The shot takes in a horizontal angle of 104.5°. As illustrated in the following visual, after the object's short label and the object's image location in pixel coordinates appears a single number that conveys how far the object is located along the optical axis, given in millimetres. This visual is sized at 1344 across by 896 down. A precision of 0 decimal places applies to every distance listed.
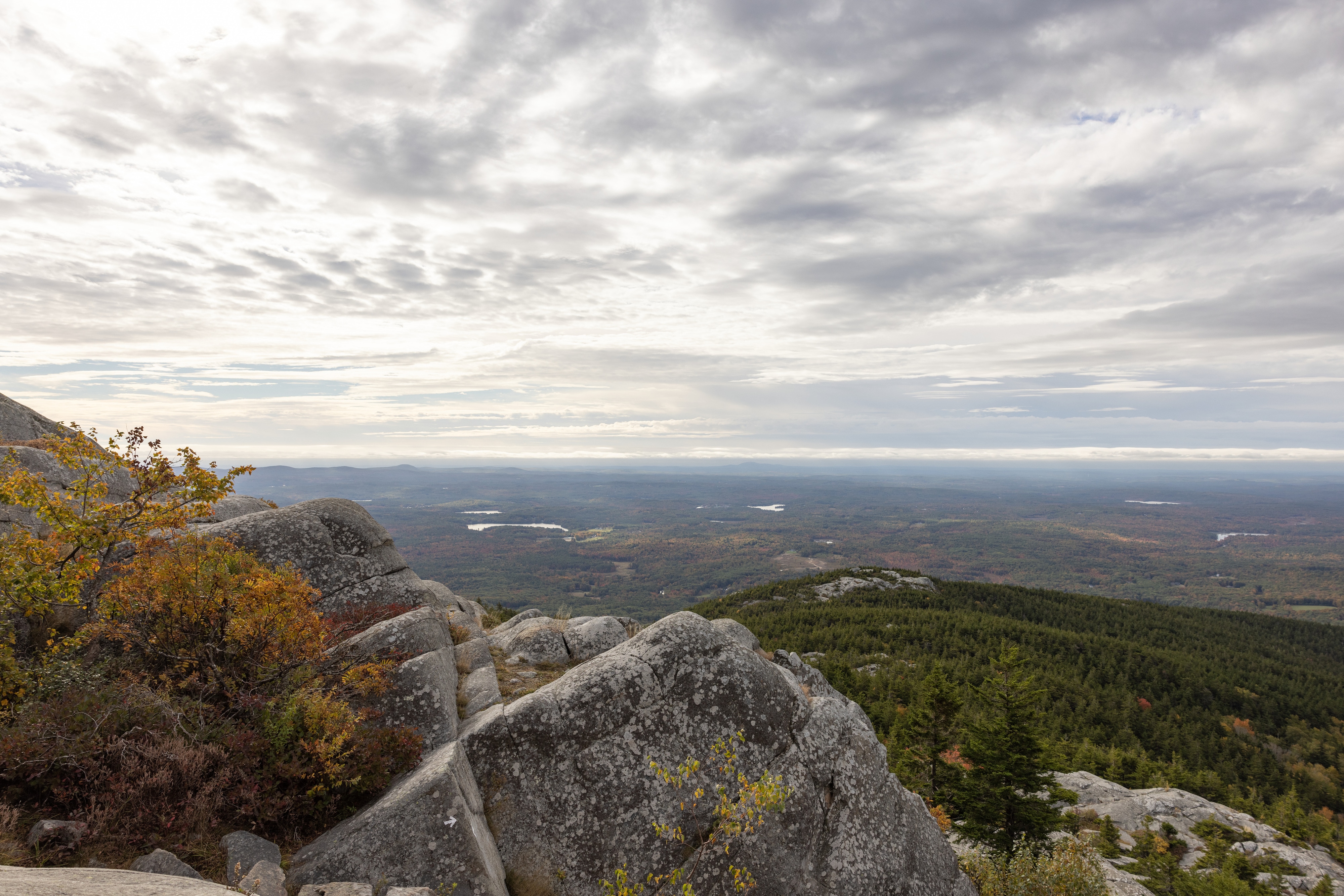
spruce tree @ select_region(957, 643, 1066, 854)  20719
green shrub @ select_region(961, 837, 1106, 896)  14867
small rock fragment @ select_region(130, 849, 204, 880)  7090
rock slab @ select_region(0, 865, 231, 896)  4852
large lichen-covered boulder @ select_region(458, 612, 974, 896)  10109
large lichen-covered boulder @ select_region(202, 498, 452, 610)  15859
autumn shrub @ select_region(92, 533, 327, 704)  10227
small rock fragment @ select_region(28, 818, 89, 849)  6887
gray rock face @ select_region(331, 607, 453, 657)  12828
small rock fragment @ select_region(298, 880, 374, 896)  7258
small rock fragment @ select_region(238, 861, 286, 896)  6930
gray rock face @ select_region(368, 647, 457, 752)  11227
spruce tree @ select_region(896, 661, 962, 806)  27188
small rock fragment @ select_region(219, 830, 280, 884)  7805
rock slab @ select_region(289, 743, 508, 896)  8391
